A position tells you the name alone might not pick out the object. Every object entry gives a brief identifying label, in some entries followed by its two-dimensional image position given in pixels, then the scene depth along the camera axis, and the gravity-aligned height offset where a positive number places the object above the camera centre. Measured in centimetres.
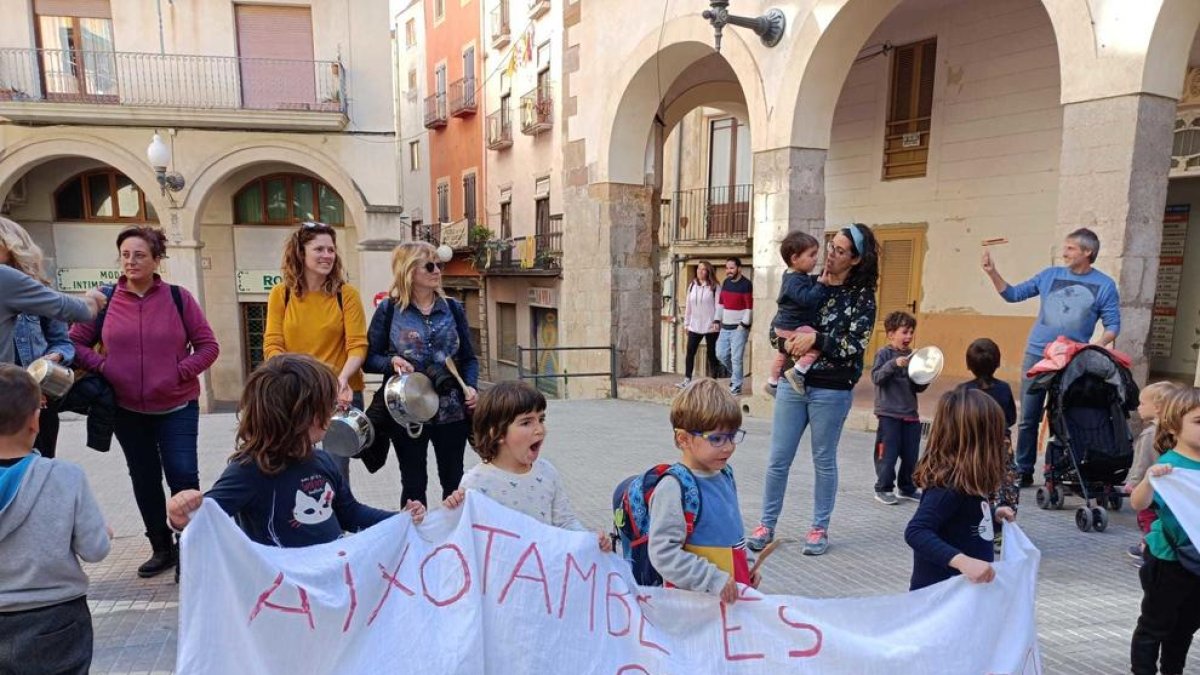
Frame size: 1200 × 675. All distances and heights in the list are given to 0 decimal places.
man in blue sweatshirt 487 -31
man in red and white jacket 959 -76
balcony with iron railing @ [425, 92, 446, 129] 2806 +604
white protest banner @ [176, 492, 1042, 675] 222 -121
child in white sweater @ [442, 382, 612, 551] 261 -76
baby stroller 434 -104
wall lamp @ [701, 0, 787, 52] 785 +281
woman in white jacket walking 1012 -69
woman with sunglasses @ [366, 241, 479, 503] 355 -49
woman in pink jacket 338 -54
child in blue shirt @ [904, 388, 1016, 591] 239 -78
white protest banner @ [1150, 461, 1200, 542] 250 -86
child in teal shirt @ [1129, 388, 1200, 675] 259 -118
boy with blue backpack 229 -88
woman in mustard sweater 349 -29
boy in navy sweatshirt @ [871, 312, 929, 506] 501 -111
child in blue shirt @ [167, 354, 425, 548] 222 -68
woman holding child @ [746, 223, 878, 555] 382 -68
